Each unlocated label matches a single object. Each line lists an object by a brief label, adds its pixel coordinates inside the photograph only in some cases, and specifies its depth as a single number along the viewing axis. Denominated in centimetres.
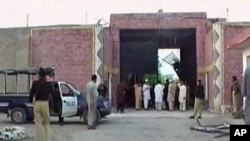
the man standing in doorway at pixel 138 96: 3241
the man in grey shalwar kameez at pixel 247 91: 736
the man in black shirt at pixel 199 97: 2239
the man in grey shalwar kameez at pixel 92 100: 1817
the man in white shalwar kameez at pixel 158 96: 3212
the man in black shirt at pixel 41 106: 1327
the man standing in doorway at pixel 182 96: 3141
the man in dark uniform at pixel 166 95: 3282
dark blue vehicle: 2055
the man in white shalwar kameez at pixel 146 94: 3262
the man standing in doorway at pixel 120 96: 2858
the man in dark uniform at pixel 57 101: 2019
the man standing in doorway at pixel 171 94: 3174
